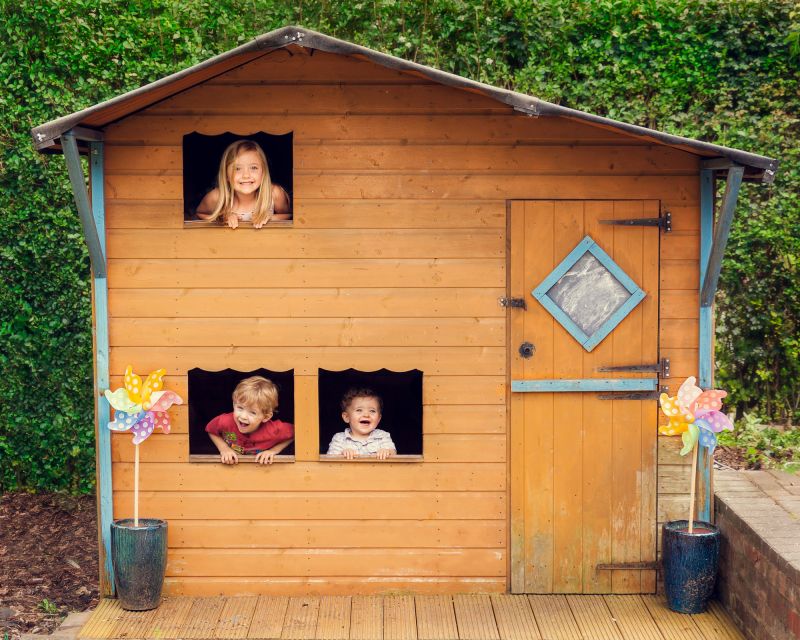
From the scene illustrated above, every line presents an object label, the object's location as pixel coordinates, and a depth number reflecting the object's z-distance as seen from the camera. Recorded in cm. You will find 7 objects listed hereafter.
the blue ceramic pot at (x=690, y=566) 545
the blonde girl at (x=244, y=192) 566
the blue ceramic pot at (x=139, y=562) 546
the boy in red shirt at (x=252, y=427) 573
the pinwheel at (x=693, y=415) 541
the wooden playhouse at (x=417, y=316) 562
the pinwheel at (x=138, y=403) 547
